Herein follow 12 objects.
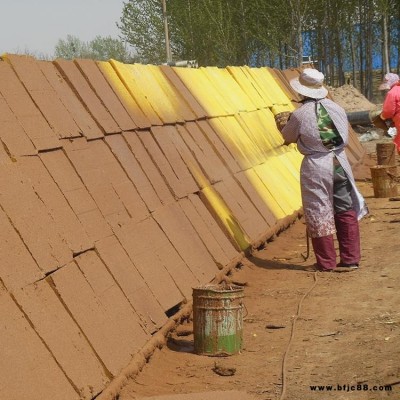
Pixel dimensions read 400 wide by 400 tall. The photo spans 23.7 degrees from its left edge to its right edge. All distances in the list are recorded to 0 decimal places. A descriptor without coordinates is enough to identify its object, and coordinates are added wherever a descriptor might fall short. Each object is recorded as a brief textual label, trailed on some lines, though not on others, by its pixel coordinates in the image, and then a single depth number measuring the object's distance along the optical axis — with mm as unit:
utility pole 41419
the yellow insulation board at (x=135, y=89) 8484
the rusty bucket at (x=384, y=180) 13906
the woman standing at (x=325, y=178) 9117
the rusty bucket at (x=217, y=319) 6344
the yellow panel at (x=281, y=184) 11602
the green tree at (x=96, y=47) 72125
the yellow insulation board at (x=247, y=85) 13055
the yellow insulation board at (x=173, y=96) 9578
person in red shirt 13438
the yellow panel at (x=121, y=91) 8188
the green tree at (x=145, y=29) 50406
